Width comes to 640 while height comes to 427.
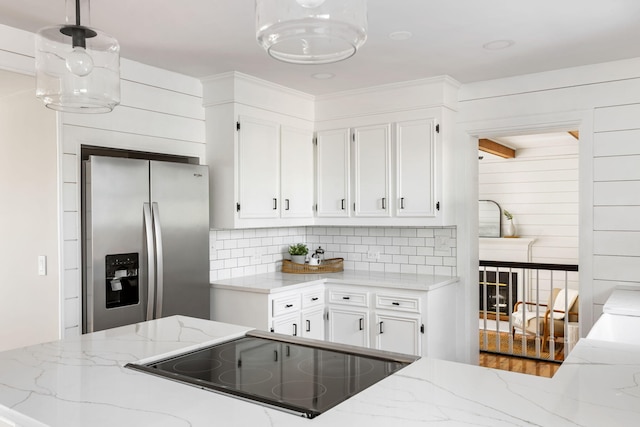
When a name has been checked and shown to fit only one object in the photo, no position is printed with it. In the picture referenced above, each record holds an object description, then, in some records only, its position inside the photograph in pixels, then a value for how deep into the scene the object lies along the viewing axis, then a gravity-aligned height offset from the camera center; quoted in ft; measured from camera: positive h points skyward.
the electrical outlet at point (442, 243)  14.14 -0.74
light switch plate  10.50 -0.95
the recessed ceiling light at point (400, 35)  9.73 +3.48
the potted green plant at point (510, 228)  24.45 -0.57
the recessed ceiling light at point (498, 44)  10.25 +3.48
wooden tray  14.92 -1.46
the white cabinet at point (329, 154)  12.98 +1.70
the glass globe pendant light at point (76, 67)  5.55 +1.68
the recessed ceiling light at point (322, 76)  12.66 +3.52
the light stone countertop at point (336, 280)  12.51 -1.65
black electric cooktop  4.61 -1.61
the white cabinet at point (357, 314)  12.43 -2.43
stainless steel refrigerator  10.05 -0.48
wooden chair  17.51 -3.71
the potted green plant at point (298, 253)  15.12 -1.06
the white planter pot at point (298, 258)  15.12 -1.20
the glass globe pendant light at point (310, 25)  4.15 +1.58
